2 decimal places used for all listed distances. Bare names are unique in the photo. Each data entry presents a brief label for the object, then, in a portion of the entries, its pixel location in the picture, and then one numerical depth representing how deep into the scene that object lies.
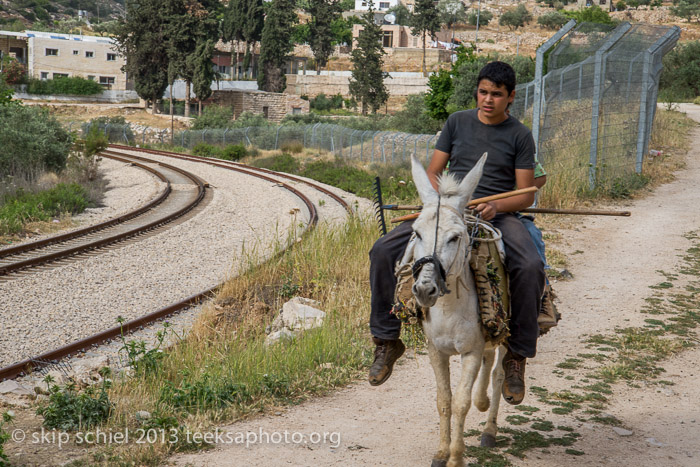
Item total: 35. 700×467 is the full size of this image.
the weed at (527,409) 6.45
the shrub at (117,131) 52.69
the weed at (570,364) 7.68
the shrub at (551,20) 130.50
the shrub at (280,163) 33.81
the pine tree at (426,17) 114.44
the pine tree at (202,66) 67.44
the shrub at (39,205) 16.92
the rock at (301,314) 8.93
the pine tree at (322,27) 104.62
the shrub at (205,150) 41.66
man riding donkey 5.14
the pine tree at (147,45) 70.06
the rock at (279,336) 8.20
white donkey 4.10
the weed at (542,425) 6.05
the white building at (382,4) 159.00
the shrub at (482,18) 147.38
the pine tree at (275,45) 82.75
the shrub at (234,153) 39.81
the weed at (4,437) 4.93
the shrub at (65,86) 82.44
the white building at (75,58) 88.31
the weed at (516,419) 6.20
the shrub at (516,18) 141.62
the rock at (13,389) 7.21
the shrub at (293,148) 39.41
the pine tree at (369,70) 78.19
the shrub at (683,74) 50.00
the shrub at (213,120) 59.59
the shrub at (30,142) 22.80
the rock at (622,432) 6.00
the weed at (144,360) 7.25
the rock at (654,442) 5.80
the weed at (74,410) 6.01
